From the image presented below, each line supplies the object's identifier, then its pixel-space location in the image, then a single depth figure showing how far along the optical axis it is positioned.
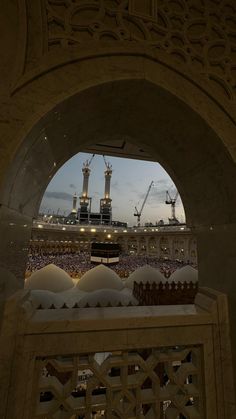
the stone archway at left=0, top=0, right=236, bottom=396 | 1.33
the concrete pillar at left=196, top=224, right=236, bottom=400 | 1.58
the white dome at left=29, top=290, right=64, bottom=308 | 6.24
